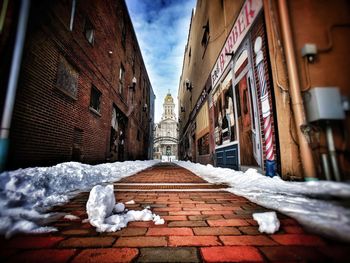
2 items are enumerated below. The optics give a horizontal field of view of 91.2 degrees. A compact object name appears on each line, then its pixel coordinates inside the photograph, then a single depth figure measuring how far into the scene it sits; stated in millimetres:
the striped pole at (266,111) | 3218
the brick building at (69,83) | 3613
